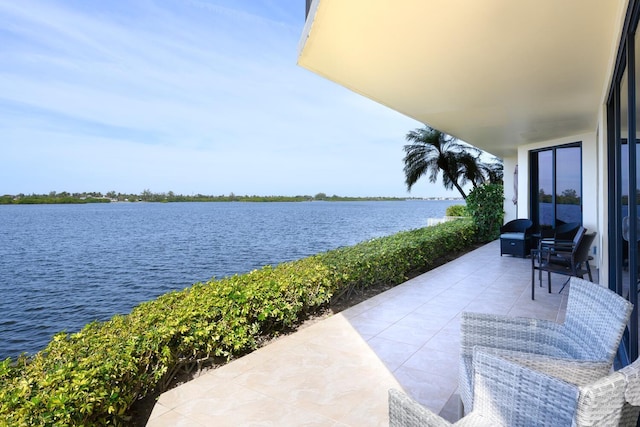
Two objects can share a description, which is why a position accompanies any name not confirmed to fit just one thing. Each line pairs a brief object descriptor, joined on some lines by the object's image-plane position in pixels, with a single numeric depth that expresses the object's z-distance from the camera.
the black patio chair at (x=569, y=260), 4.47
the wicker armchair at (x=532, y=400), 0.95
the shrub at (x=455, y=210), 16.12
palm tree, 17.69
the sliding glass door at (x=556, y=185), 7.35
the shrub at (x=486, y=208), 10.79
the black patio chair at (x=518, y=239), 7.70
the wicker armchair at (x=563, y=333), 1.53
